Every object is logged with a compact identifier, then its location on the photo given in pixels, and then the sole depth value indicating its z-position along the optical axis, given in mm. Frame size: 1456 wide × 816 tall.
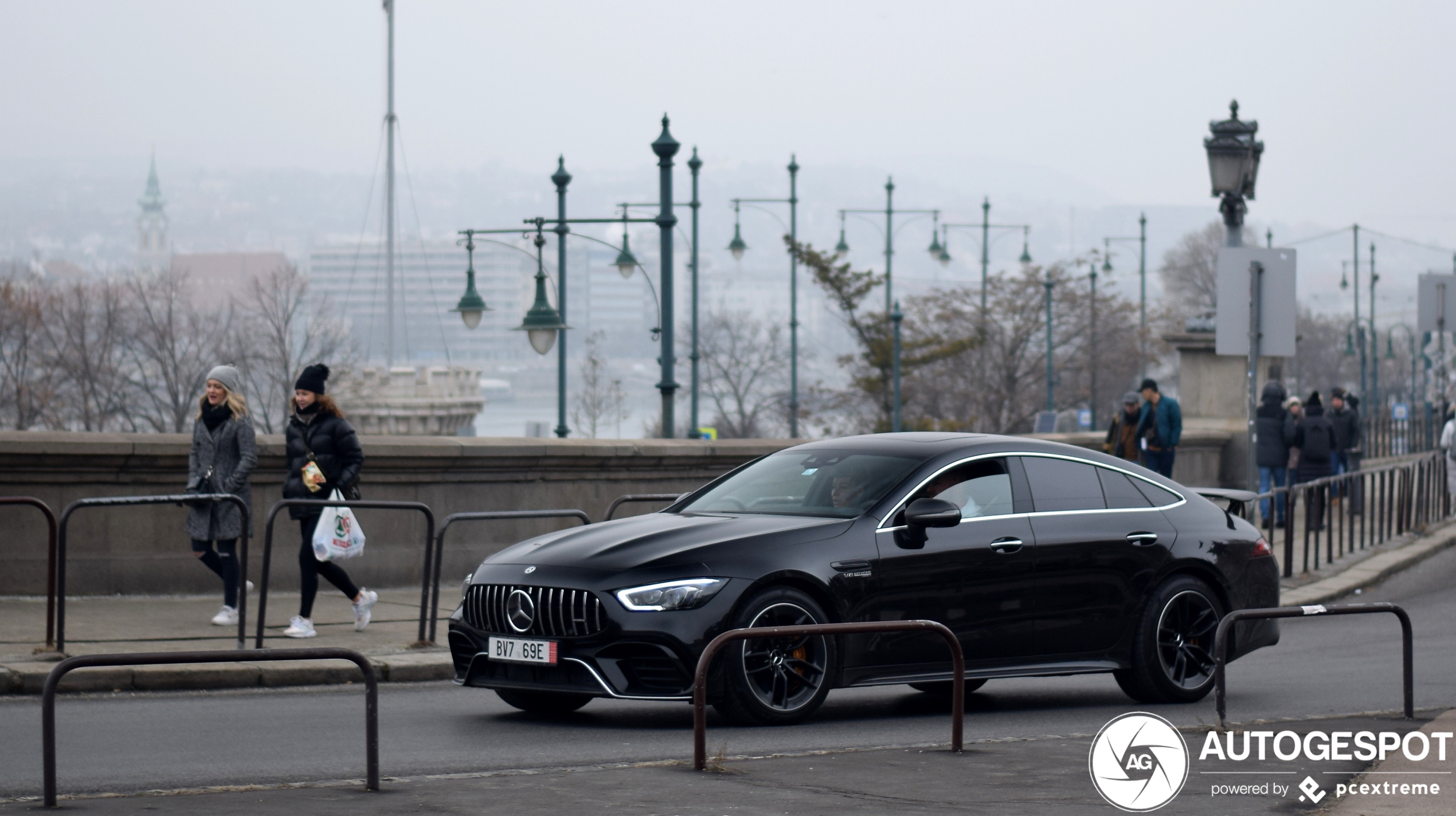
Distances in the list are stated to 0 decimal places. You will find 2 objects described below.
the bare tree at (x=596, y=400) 96562
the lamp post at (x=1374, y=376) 76756
